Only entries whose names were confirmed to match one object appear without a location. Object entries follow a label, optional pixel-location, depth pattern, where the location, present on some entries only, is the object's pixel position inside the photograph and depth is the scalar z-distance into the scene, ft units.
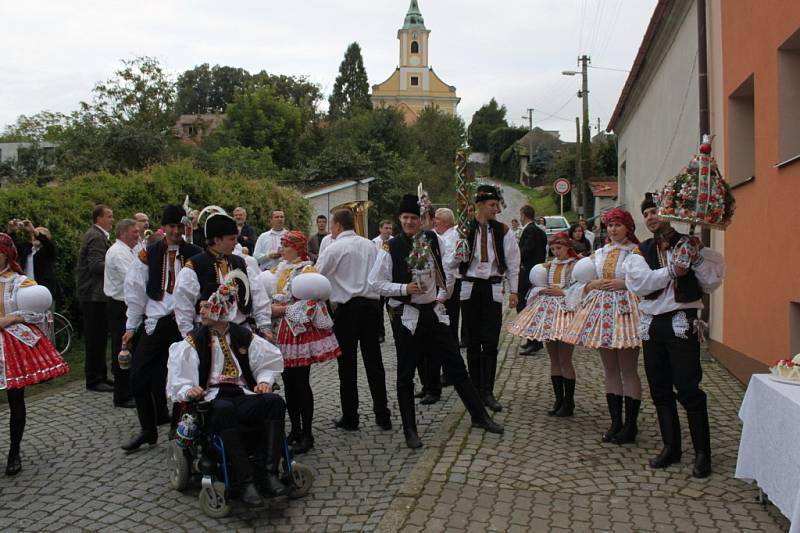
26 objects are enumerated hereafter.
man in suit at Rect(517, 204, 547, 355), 35.42
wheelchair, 15.08
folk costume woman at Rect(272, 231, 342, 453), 19.74
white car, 108.63
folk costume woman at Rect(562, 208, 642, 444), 20.01
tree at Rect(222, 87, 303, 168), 161.07
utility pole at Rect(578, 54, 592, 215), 124.57
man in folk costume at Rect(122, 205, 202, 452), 20.18
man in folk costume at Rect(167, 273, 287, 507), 15.07
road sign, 81.05
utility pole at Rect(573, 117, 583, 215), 116.88
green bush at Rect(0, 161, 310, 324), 36.29
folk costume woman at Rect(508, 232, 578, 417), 23.04
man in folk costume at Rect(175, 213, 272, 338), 17.69
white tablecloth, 13.20
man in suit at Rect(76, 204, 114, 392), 27.71
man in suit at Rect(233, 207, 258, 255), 39.59
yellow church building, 315.99
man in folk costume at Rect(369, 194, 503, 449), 20.10
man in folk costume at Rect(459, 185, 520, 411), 23.13
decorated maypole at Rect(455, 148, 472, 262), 22.44
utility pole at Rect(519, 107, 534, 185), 257.12
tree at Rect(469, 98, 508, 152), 314.55
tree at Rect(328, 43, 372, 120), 280.10
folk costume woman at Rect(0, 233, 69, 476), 17.99
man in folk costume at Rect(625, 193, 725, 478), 16.80
